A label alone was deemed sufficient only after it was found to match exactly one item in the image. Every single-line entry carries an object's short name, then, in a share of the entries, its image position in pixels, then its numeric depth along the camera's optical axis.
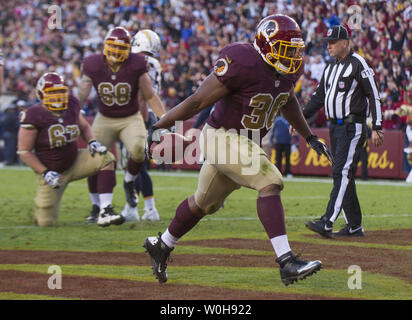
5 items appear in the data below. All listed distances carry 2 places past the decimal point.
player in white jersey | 17.80
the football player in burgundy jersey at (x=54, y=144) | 16.62
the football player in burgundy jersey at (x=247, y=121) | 9.67
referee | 14.77
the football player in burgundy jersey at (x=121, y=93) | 16.67
